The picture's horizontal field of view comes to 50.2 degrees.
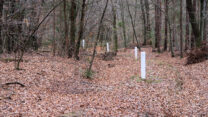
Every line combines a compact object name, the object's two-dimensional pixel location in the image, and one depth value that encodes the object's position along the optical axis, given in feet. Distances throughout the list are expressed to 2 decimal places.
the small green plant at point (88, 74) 35.36
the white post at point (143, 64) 32.89
